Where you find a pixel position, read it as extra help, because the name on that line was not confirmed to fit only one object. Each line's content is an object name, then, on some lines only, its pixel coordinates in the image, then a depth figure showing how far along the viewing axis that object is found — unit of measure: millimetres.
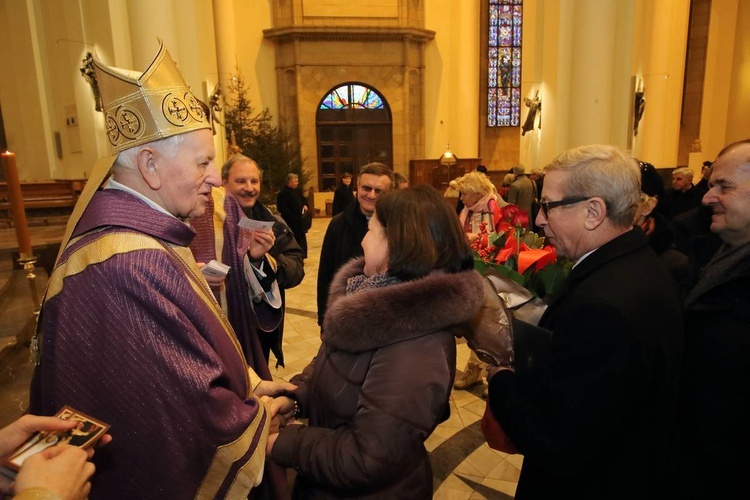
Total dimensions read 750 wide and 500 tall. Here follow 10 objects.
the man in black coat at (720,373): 1381
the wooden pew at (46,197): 6707
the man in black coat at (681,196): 5992
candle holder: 2980
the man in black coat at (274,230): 2891
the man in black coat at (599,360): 1148
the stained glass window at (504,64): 17281
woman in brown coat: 1174
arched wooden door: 15945
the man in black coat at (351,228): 3207
